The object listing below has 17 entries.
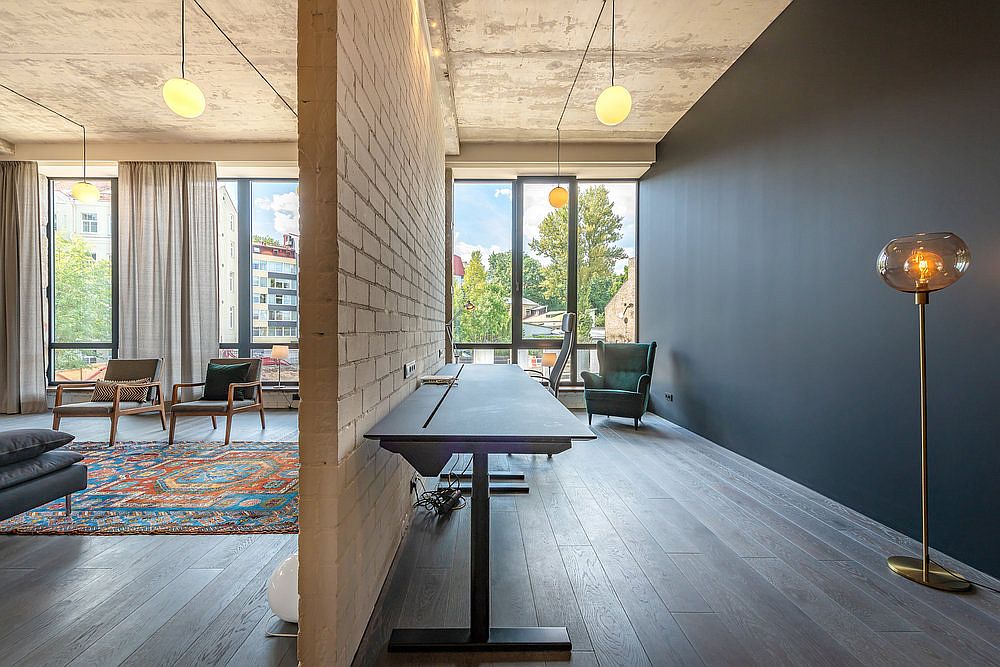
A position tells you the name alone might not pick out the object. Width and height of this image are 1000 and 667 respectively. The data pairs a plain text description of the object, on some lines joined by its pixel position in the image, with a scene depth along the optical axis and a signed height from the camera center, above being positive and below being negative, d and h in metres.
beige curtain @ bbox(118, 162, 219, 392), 5.64 +0.85
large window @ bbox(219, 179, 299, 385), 6.12 +0.87
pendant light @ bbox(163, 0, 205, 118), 3.12 +1.70
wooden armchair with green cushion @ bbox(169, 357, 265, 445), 4.21 -0.74
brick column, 1.22 +0.00
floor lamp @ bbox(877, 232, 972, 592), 1.89 +0.26
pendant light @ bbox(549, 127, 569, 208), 5.09 +1.59
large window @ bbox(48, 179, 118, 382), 6.00 +0.64
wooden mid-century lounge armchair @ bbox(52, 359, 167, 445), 4.07 -0.67
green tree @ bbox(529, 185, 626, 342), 6.26 +1.20
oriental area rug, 2.45 -1.10
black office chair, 4.02 -0.20
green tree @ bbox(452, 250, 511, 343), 6.25 +0.31
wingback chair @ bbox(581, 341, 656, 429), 4.94 -0.60
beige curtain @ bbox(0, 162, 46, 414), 5.59 +0.48
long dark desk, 1.43 -0.40
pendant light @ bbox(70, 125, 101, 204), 4.83 +1.54
